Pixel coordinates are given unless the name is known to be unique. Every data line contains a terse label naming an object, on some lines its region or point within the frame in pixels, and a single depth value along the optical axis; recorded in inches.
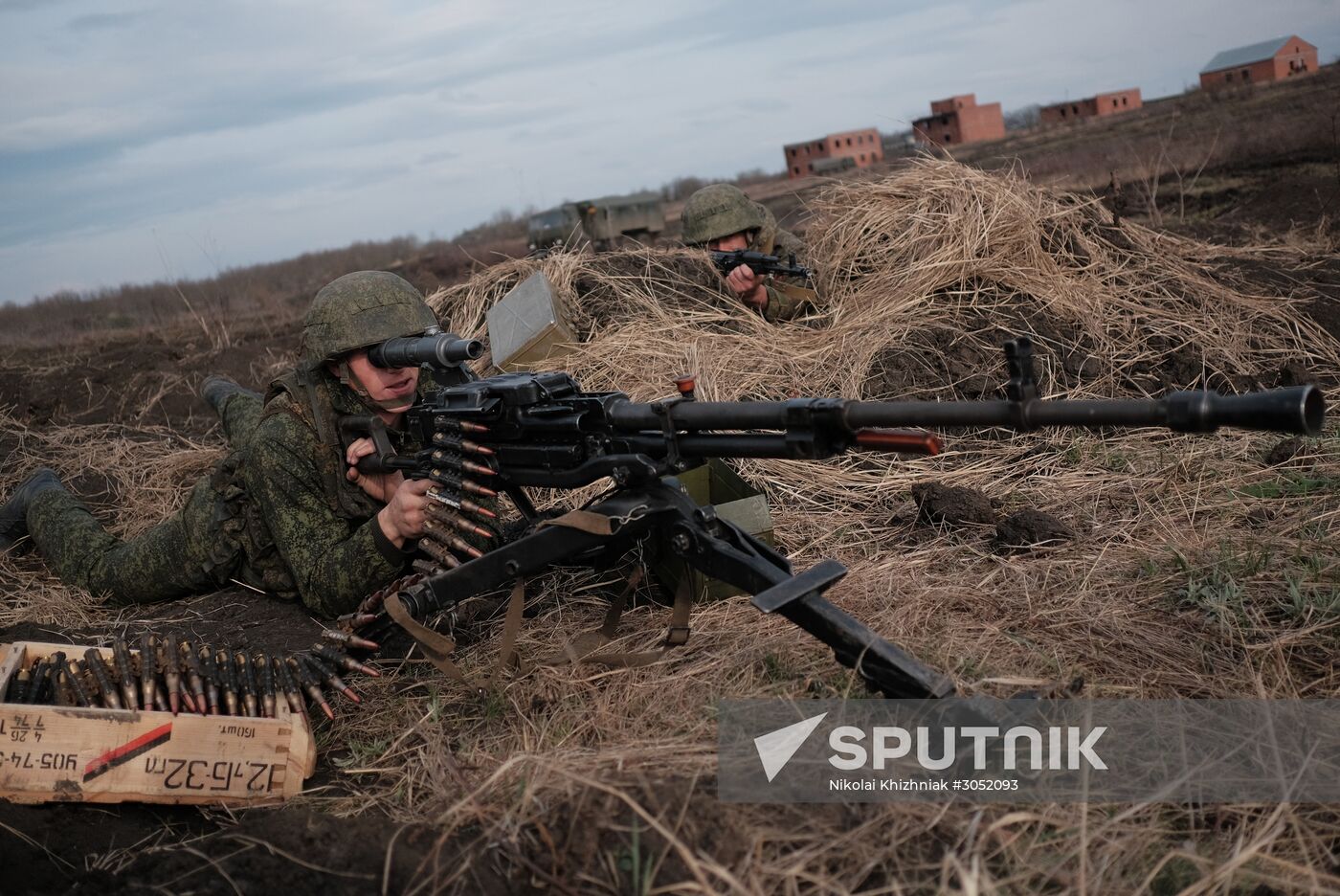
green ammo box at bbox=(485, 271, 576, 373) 285.7
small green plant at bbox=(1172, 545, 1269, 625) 146.6
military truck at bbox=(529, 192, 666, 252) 812.6
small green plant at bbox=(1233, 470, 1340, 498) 189.6
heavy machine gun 104.4
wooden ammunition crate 134.1
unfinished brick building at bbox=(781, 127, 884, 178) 1649.9
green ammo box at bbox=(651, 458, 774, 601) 175.3
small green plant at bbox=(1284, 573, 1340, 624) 140.3
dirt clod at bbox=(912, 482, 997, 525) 200.8
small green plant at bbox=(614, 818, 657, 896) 97.6
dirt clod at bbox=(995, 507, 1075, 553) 186.9
